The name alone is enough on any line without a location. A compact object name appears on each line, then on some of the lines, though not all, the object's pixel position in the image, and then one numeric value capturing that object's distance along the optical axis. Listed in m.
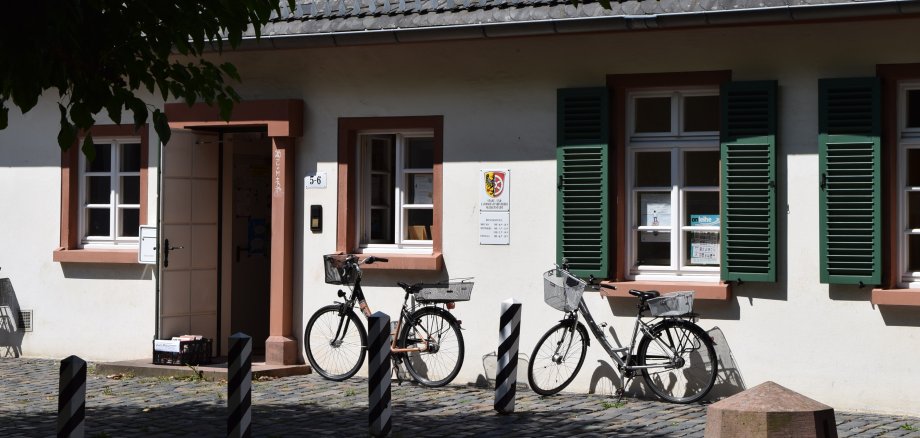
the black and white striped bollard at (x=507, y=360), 10.36
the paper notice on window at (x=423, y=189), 12.84
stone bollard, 6.00
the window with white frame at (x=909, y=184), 10.78
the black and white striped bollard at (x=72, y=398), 7.27
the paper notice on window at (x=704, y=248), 11.55
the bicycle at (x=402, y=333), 11.98
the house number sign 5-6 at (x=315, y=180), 12.97
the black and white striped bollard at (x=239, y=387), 8.23
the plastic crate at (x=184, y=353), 13.15
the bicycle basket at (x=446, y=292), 11.87
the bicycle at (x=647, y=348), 11.00
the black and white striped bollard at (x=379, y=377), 9.14
